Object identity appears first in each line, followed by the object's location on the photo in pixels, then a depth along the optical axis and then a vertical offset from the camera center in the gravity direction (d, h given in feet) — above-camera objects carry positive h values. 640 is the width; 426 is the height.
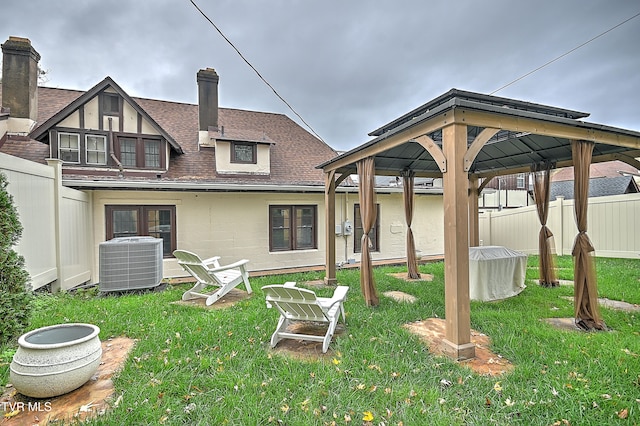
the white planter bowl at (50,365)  8.42 -4.04
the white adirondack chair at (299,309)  12.08 -3.82
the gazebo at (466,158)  11.30 +3.12
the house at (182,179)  25.50 +3.76
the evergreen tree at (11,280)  9.01 -1.79
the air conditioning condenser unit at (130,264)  20.27 -2.99
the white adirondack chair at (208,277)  19.04 -3.87
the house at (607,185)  54.49 +5.29
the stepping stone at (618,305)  16.75 -5.30
